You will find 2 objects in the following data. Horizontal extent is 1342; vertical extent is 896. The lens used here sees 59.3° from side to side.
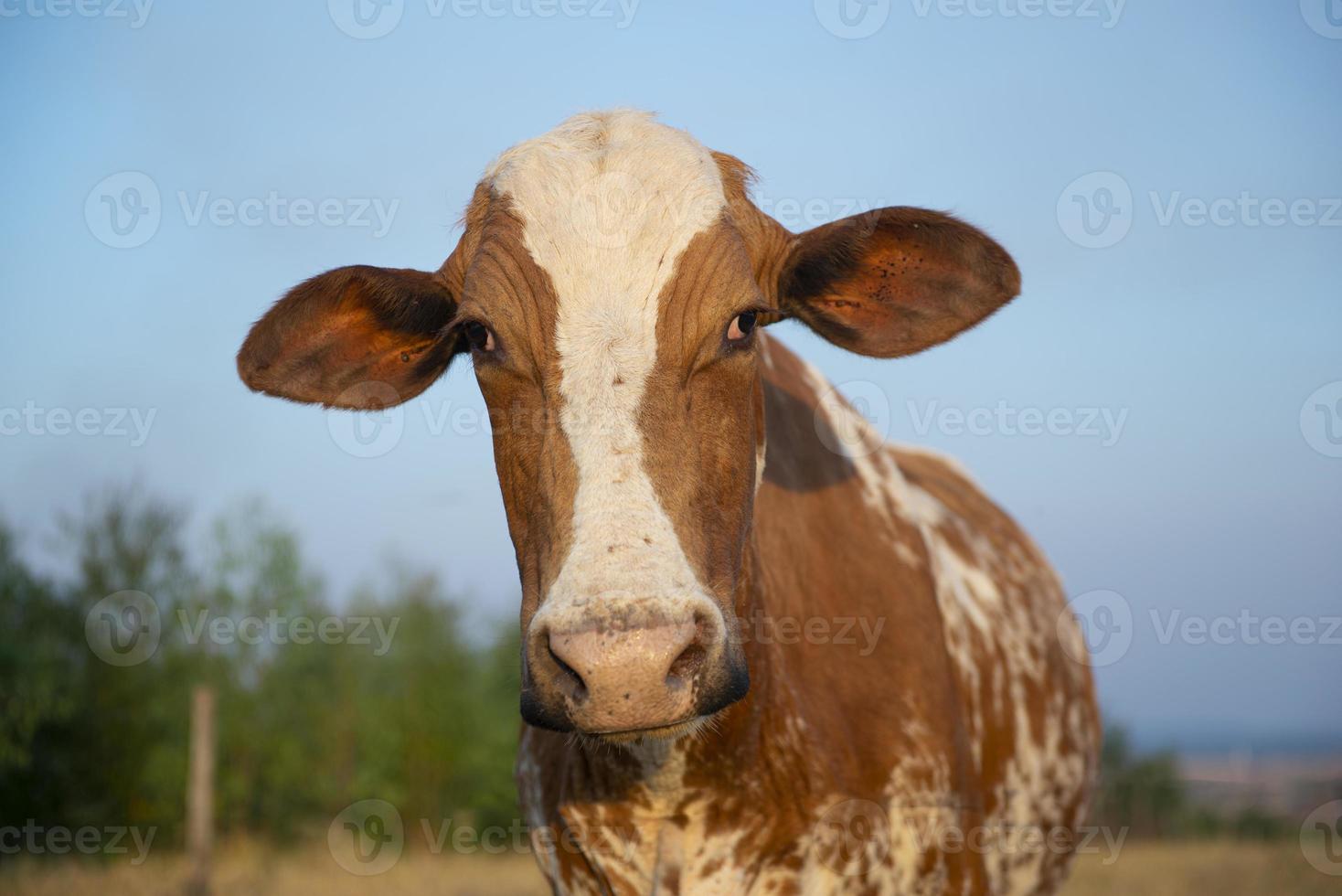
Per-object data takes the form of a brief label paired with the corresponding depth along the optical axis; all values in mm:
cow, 2545
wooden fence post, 12641
